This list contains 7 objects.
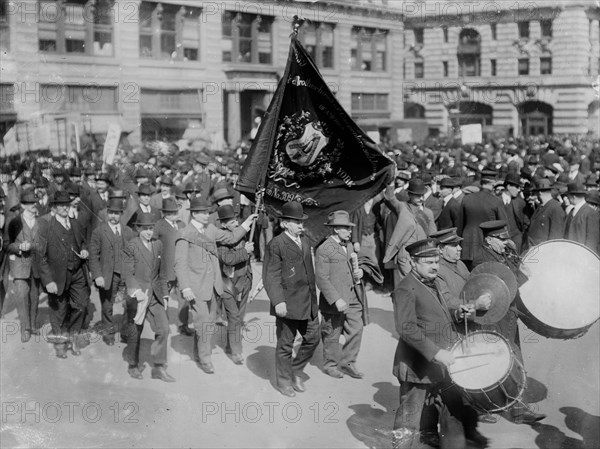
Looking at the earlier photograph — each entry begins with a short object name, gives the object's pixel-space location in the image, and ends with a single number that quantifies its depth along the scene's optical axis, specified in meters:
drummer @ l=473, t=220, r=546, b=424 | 7.54
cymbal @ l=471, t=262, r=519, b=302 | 6.85
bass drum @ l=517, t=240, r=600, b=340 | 7.26
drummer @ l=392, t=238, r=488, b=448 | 6.48
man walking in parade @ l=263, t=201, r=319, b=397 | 8.70
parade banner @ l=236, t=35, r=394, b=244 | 9.69
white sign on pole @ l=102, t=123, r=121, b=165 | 17.95
